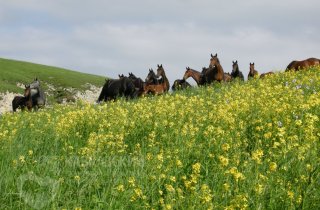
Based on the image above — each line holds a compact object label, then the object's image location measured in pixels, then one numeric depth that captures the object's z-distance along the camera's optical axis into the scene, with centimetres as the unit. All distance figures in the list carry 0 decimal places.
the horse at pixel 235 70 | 3608
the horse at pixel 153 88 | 3234
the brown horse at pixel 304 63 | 3051
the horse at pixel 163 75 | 3334
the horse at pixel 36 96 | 3294
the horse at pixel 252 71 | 3884
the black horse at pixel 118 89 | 3142
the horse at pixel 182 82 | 3497
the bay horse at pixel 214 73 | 3033
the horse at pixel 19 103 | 3317
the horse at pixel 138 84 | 3235
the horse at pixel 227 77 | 3192
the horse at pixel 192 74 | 3624
